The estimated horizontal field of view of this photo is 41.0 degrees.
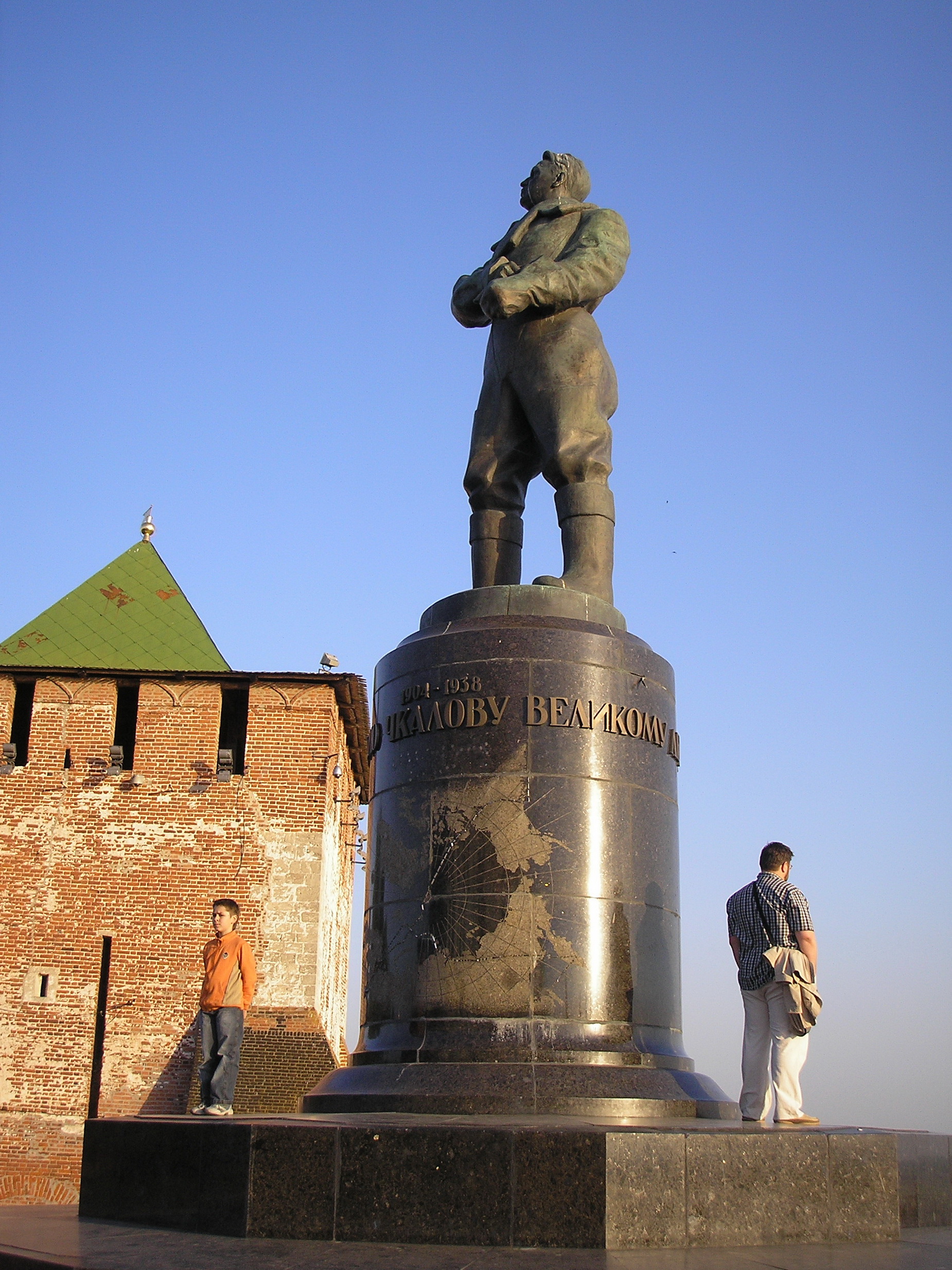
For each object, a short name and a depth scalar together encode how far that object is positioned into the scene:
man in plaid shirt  4.72
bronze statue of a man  6.11
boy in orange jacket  5.18
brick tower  20.16
